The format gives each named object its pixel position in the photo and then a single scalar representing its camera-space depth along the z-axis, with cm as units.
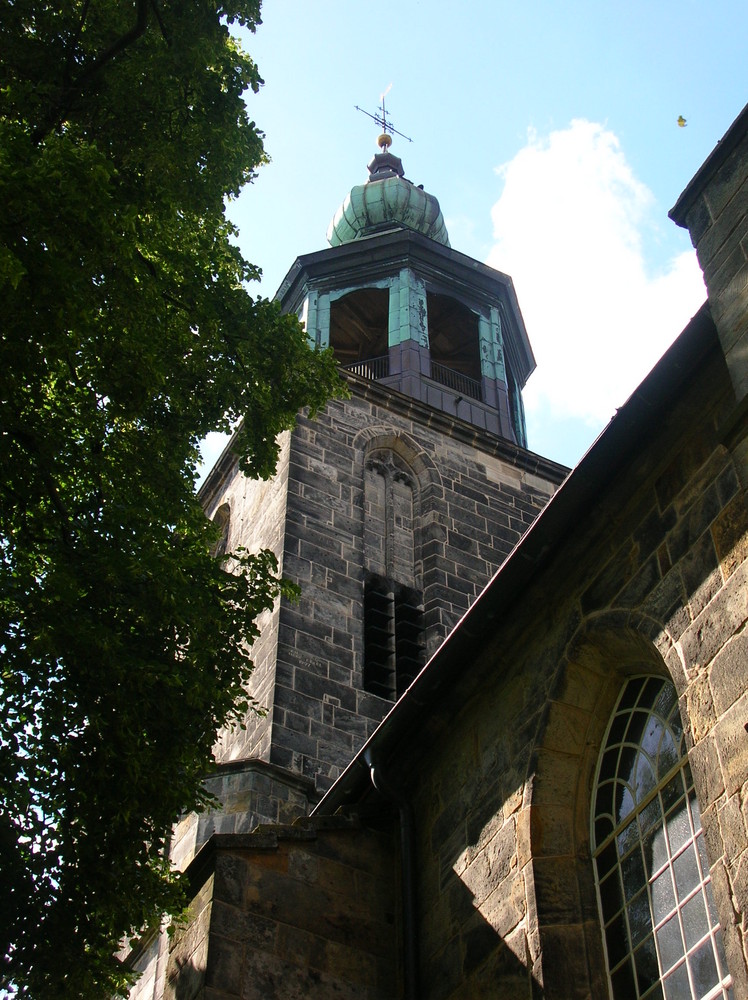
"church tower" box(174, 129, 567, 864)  1507
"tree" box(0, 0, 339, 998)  775
